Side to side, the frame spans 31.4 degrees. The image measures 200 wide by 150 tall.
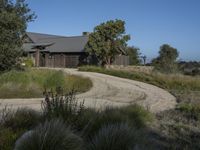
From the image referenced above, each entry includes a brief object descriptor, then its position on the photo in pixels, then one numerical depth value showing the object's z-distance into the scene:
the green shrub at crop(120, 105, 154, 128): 8.95
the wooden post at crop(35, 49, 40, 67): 53.71
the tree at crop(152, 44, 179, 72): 52.96
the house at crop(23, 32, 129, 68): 50.41
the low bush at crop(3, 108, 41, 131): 7.25
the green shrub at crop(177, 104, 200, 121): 11.52
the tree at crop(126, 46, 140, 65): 60.19
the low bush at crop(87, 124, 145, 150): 5.29
